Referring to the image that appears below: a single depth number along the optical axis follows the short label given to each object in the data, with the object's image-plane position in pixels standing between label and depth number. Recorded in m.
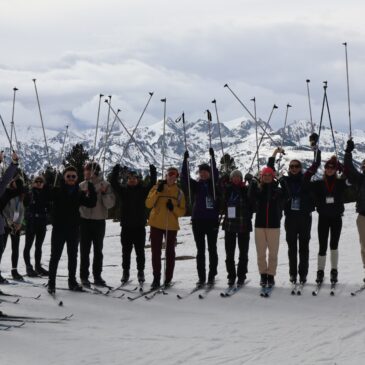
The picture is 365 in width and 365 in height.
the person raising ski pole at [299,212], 10.45
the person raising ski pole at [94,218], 10.63
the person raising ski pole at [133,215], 10.89
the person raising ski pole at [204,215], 10.63
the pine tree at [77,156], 52.49
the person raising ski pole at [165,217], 10.59
